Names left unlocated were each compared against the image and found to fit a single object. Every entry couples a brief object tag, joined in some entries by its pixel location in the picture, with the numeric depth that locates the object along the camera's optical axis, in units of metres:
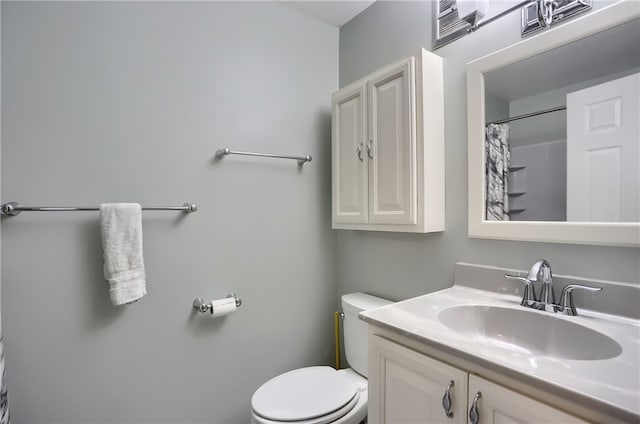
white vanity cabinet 0.67
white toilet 1.19
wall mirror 0.91
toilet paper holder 1.47
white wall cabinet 1.31
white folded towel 1.21
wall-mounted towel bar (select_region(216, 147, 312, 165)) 1.53
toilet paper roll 1.46
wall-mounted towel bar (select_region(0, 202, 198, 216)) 1.14
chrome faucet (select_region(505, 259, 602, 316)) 0.95
